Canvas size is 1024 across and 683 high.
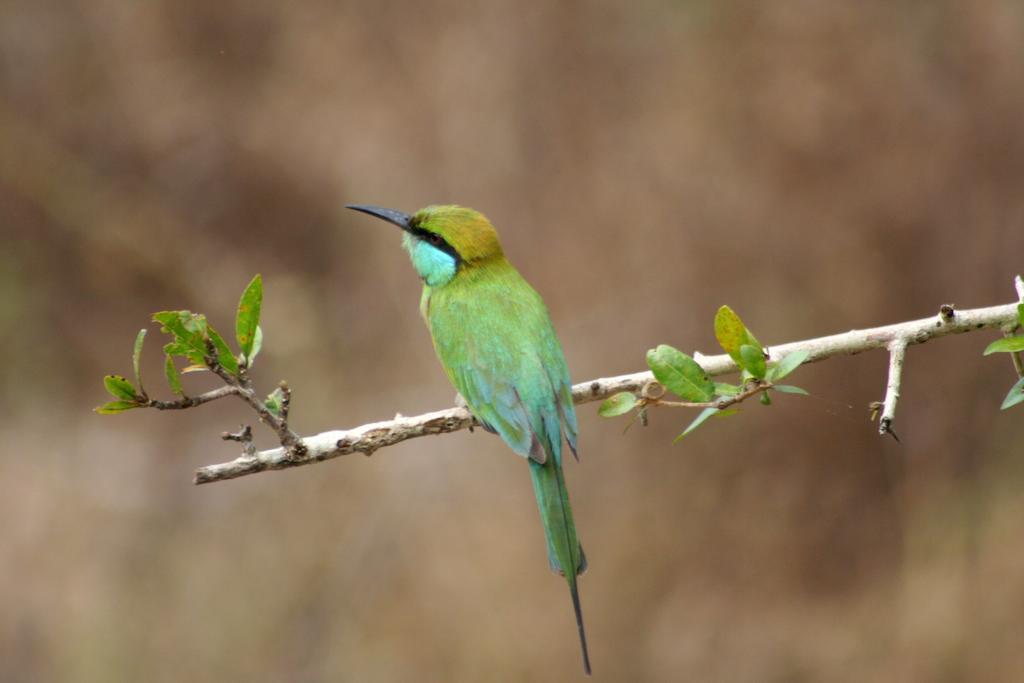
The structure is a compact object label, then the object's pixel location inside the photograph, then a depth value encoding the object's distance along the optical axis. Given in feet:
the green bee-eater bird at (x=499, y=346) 18.16
